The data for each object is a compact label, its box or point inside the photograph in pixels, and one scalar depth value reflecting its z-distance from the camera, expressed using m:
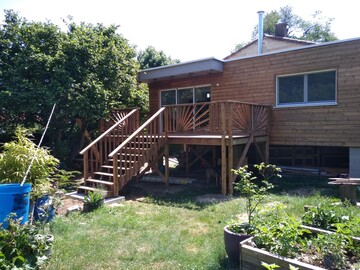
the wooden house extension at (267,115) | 8.00
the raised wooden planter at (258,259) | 2.72
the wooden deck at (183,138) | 7.38
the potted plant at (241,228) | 3.45
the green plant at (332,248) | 2.77
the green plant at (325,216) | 3.59
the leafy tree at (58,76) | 9.20
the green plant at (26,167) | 4.92
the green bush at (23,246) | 3.11
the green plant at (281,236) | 2.96
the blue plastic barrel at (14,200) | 4.01
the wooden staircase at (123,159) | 7.25
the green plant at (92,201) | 6.01
